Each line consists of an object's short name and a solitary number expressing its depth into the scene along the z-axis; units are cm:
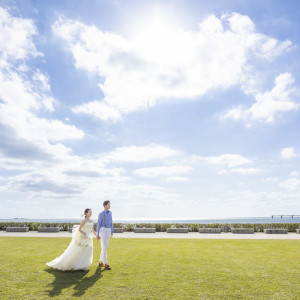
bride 873
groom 950
